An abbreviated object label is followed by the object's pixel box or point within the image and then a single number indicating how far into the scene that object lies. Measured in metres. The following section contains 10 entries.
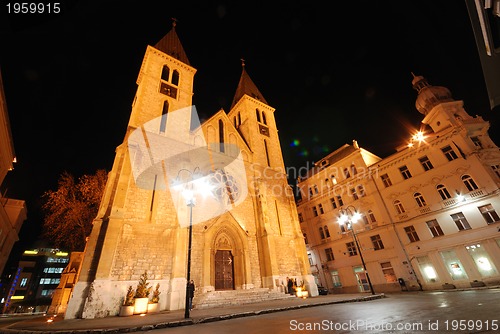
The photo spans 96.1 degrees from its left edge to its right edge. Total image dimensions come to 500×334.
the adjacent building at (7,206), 13.97
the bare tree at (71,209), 20.27
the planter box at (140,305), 10.97
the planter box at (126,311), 10.59
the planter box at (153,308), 11.37
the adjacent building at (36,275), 59.12
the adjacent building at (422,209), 18.52
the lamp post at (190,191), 8.18
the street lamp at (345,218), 16.31
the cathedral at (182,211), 12.03
